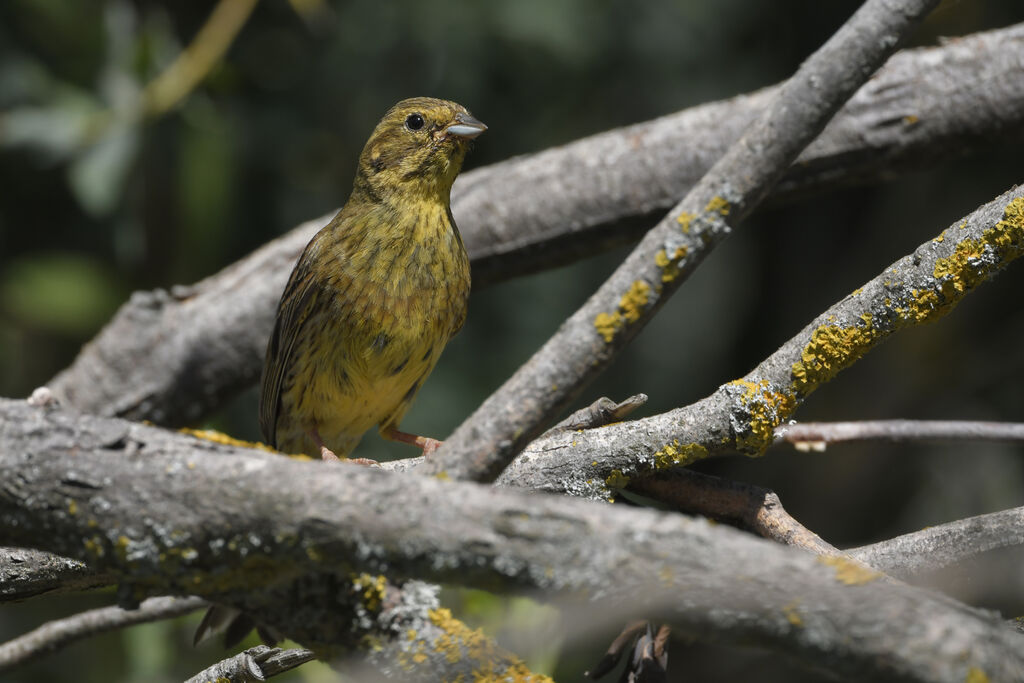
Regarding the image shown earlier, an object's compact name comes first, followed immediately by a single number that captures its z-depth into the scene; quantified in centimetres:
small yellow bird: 675
